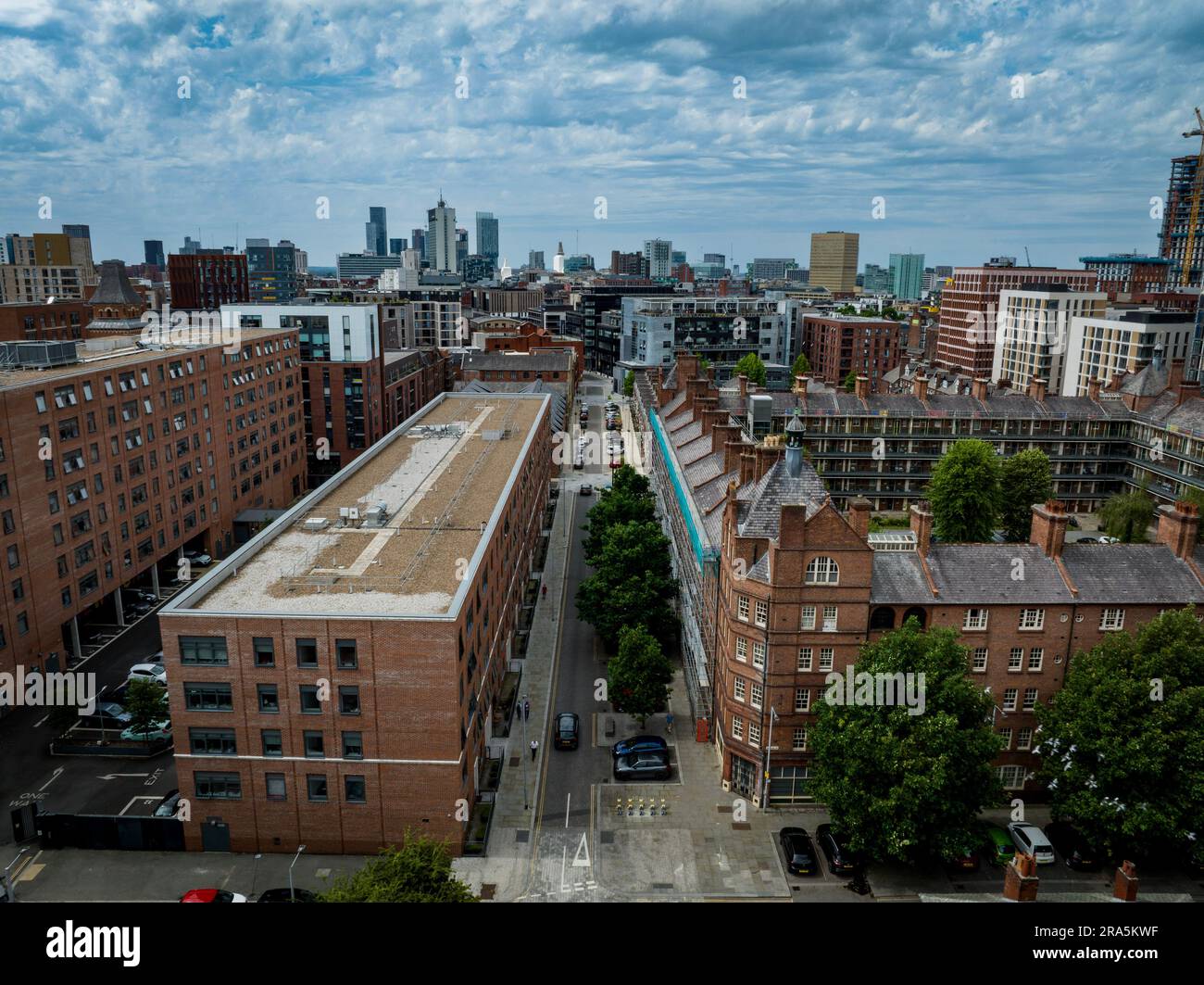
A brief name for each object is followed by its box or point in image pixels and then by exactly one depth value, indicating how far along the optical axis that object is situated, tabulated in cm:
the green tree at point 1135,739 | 3853
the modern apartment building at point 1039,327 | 15450
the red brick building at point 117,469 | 5903
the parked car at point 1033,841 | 4194
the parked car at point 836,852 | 4134
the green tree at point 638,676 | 5250
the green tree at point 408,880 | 3164
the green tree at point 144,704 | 5081
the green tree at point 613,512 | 7350
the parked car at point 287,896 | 3866
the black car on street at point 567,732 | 5206
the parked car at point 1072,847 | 4184
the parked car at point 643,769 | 4922
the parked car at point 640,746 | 5044
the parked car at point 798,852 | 4131
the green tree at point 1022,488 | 8400
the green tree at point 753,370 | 15576
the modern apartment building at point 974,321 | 18125
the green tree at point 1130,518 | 7800
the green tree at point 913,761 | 3866
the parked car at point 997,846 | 4191
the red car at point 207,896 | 3781
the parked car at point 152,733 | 5250
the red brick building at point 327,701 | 4038
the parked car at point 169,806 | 4566
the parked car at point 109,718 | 5516
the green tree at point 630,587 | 6131
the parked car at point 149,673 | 6038
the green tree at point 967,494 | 7725
